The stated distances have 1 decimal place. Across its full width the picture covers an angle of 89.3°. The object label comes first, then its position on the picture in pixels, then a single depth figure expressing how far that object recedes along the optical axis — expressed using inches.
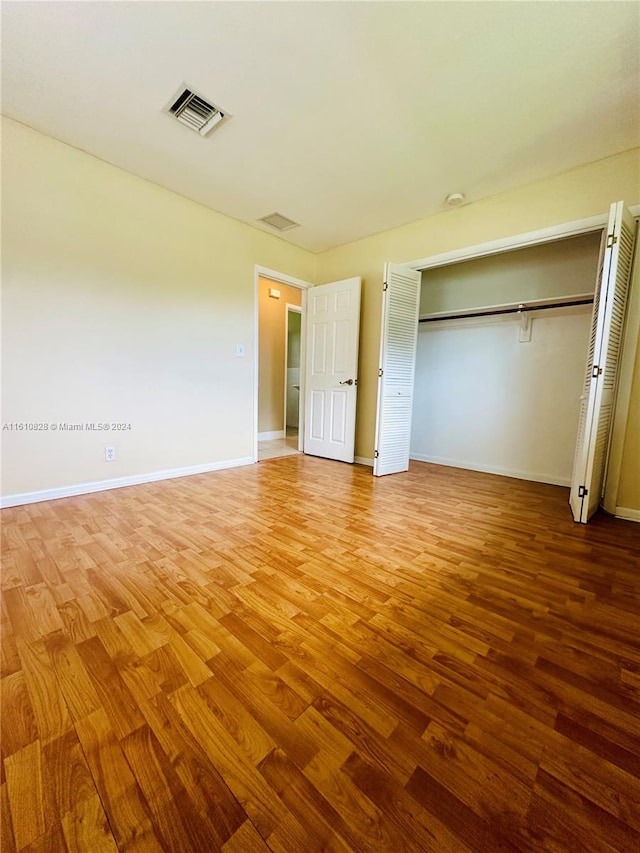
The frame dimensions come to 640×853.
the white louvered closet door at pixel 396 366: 128.9
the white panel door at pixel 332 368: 148.9
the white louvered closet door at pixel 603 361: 81.9
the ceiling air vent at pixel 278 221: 131.2
